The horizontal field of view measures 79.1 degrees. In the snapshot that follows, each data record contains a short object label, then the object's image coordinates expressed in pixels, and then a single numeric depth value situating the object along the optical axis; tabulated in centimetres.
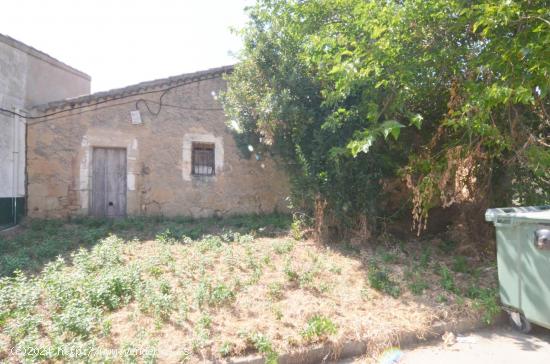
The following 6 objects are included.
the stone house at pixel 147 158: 748
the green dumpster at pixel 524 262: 315
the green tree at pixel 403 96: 345
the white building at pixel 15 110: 696
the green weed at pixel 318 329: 299
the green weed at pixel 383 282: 397
